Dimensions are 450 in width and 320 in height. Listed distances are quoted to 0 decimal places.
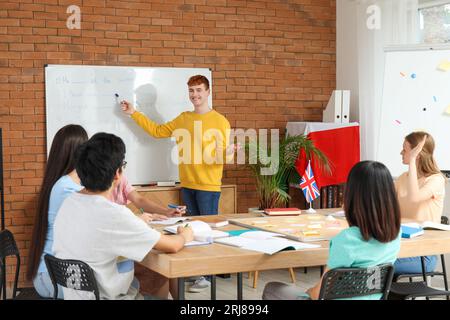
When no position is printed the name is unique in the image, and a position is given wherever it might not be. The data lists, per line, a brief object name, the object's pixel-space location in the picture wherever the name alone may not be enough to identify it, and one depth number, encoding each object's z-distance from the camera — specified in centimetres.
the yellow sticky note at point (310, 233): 349
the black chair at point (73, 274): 294
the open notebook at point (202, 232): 333
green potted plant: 634
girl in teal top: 286
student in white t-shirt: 291
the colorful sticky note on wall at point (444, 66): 566
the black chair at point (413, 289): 368
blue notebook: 350
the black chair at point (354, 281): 284
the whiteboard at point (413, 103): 566
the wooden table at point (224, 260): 292
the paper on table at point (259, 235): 346
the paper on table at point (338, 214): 430
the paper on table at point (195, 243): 325
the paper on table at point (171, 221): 388
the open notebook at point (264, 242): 315
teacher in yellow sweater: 584
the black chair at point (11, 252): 346
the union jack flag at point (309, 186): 542
